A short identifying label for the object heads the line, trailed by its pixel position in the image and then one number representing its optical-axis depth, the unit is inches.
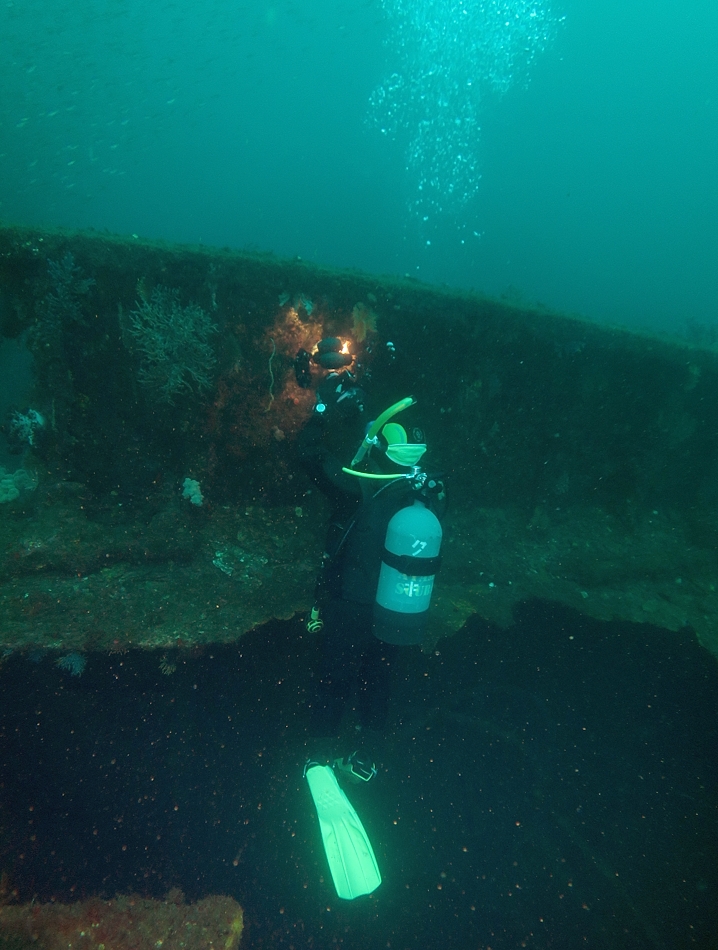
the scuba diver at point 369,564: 141.9
